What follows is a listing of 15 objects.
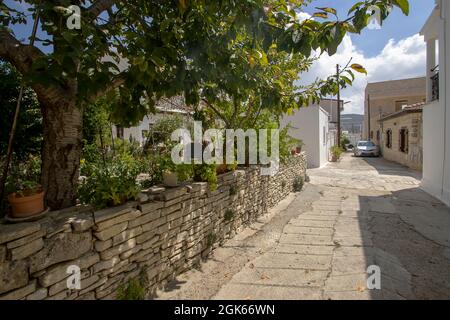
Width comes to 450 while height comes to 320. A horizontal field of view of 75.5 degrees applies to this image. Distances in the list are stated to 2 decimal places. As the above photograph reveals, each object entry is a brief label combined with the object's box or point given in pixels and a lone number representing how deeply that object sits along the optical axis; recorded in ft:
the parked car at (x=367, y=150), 83.51
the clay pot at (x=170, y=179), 12.91
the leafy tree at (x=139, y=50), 7.60
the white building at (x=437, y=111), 24.17
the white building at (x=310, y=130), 53.45
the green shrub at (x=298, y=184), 32.63
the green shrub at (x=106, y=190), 9.67
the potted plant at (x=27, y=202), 7.70
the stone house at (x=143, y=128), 39.75
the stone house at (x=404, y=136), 49.03
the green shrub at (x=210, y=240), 14.84
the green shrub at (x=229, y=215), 16.88
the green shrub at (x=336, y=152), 69.05
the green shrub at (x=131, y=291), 9.45
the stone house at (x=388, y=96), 107.86
